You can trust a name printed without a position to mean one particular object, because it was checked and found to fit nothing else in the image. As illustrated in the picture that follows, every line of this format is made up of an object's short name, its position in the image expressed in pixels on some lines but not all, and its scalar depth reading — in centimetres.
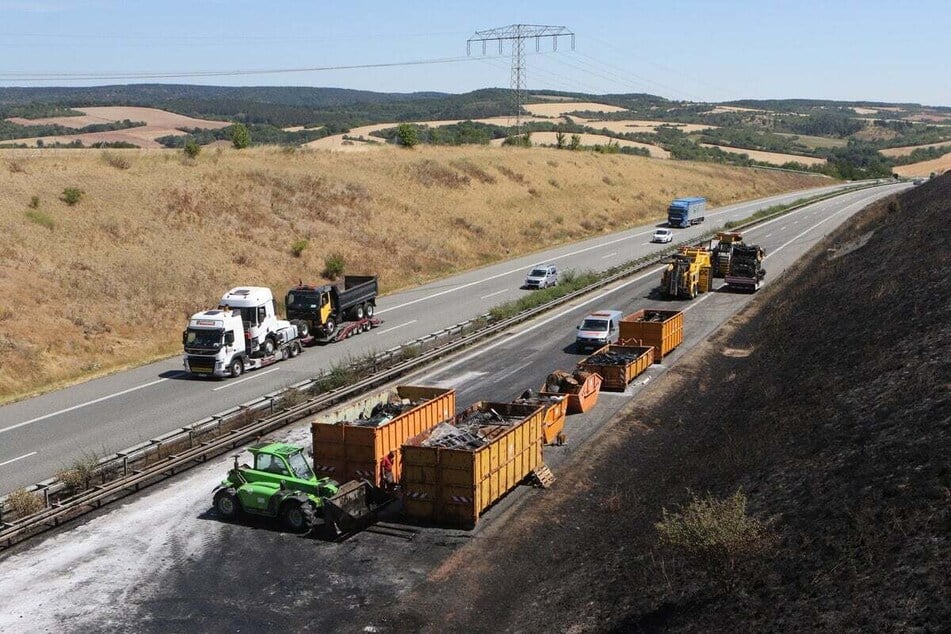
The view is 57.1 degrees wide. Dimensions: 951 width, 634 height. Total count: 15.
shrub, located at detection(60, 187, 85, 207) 5369
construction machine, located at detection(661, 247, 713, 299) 5162
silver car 5788
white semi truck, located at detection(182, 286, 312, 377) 3547
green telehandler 2075
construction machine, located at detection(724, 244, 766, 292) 5319
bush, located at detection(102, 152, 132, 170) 6294
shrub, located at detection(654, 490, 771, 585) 1584
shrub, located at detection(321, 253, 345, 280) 5925
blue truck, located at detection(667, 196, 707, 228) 9000
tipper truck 4184
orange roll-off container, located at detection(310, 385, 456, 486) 2230
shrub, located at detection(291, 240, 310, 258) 6031
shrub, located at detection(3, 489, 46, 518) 2161
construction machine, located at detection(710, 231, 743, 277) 5738
